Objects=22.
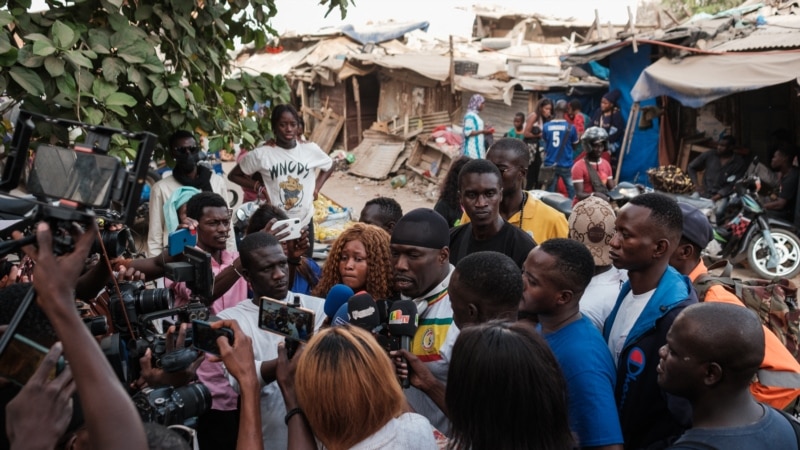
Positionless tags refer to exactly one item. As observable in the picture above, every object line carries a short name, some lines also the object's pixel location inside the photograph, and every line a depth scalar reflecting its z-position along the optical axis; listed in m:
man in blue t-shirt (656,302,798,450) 2.12
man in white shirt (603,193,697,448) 2.68
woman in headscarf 13.16
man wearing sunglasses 5.08
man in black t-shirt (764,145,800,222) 9.25
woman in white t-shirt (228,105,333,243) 5.86
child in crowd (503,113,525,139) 14.09
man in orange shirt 2.80
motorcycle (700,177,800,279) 8.76
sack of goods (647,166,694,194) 9.14
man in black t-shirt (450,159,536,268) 4.11
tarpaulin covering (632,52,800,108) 9.34
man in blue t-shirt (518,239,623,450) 2.36
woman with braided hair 3.67
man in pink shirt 3.85
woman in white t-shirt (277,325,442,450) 2.08
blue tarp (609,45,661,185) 13.67
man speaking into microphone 2.91
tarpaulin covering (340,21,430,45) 21.73
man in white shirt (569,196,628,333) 3.57
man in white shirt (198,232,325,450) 2.99
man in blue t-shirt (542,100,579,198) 12.56
